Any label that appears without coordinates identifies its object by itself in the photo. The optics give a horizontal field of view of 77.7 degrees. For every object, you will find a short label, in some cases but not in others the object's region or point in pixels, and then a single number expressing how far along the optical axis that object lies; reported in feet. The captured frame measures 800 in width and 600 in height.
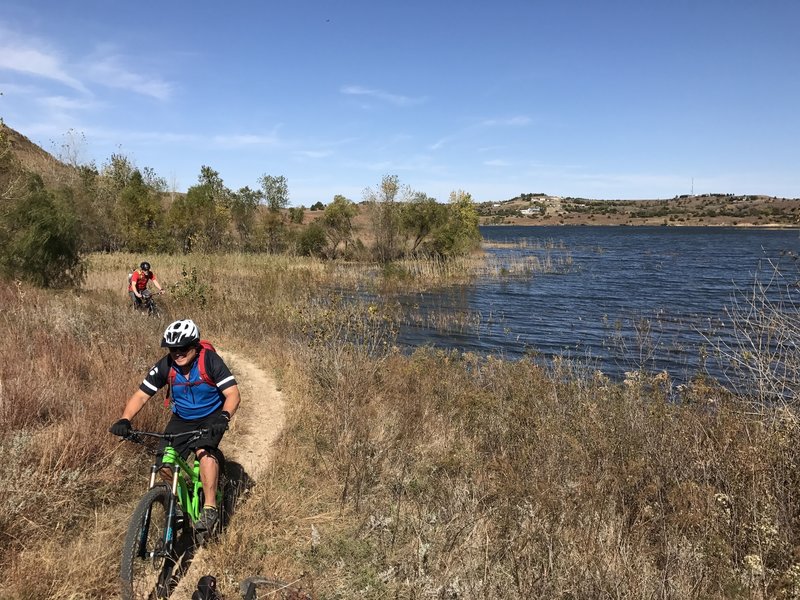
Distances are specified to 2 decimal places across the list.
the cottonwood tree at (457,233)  143.74
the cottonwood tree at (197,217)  139.85
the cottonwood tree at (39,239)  54.08
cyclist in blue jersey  14.37
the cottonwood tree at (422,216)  146.61
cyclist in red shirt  44.70
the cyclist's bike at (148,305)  45.29
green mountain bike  12.01
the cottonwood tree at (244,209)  176.04
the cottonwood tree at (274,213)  163.60
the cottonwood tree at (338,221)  157.48
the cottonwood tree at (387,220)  149.89
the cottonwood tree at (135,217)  128.26
